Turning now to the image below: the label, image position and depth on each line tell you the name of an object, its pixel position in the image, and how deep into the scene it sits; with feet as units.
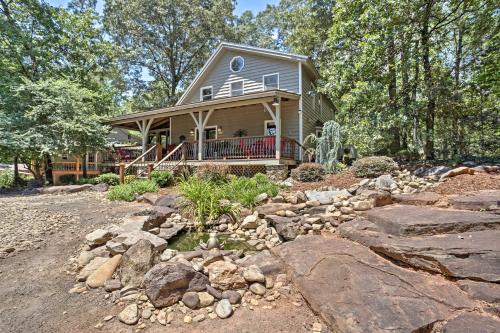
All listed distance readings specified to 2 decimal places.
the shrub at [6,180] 42.57
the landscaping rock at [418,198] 15.61
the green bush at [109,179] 38.63
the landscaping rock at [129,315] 8.54
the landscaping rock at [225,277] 10.23
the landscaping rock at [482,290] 7.70
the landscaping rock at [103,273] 10.80
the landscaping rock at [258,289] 10.09
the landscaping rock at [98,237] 14.33
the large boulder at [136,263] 10.57
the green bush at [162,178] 32.04
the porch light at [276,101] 31.52
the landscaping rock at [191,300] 9.23
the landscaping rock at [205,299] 9.36
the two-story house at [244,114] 33.58
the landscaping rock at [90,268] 11.30
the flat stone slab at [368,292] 7.37
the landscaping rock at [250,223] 18.24
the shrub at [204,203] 19.25
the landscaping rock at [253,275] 10.55
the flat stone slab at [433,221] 11.25
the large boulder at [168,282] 9.34
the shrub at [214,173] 29.56
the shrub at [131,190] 26.43
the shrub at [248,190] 21.35
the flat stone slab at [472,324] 6.71
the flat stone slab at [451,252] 8.83
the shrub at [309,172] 25.89
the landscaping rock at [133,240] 13.00
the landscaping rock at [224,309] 8.86
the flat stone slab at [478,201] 13.14
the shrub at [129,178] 34.79
